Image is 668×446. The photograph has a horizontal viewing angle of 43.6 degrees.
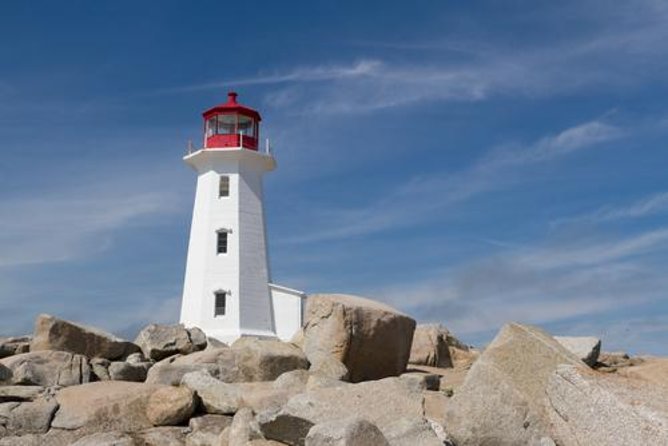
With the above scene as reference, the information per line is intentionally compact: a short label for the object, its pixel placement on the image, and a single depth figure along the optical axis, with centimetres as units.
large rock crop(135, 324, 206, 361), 1989
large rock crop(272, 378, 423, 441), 1047
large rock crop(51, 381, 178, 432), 1268
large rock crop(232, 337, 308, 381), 1466
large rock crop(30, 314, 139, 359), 1755
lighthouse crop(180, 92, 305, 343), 3231
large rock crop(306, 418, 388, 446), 878
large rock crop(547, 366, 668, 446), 843
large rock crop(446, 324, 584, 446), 1016
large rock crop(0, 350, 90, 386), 1510
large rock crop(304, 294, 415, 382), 1471
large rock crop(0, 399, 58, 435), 1289
